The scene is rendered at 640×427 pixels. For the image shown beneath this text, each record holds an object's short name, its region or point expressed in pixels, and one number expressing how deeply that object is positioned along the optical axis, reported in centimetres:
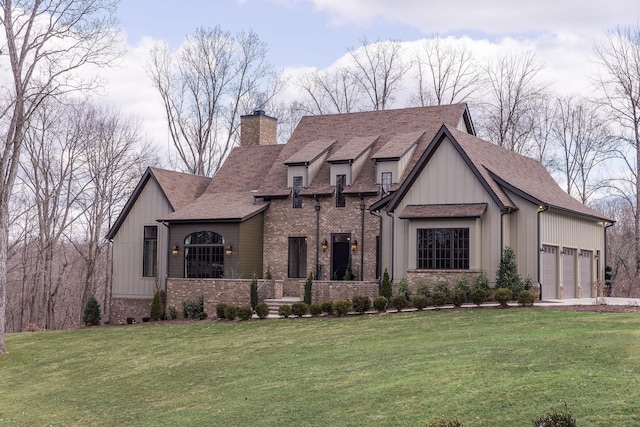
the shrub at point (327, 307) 2686
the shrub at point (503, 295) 2497
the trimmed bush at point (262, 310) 2775
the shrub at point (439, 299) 2624
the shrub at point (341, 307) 2656
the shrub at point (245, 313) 2783
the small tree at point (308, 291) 2941
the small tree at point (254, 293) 3011
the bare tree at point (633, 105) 3919
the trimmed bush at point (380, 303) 2648
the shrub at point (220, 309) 2865
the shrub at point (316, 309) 2708
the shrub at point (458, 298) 2575
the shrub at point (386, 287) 2814
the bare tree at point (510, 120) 4683
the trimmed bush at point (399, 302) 2642
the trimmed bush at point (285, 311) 2769
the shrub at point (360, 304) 2662
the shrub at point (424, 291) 2774
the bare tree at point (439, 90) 4833
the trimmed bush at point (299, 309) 2733
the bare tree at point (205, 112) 4953
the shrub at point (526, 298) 2477
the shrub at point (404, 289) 2812
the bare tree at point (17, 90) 2514
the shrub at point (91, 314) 3291
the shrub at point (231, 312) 2816
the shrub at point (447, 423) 1009
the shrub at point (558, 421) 1008
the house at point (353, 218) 2817
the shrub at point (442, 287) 2747
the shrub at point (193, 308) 3161
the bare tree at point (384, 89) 4997
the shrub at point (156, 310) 3158
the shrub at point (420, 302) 2620
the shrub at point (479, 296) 2548
